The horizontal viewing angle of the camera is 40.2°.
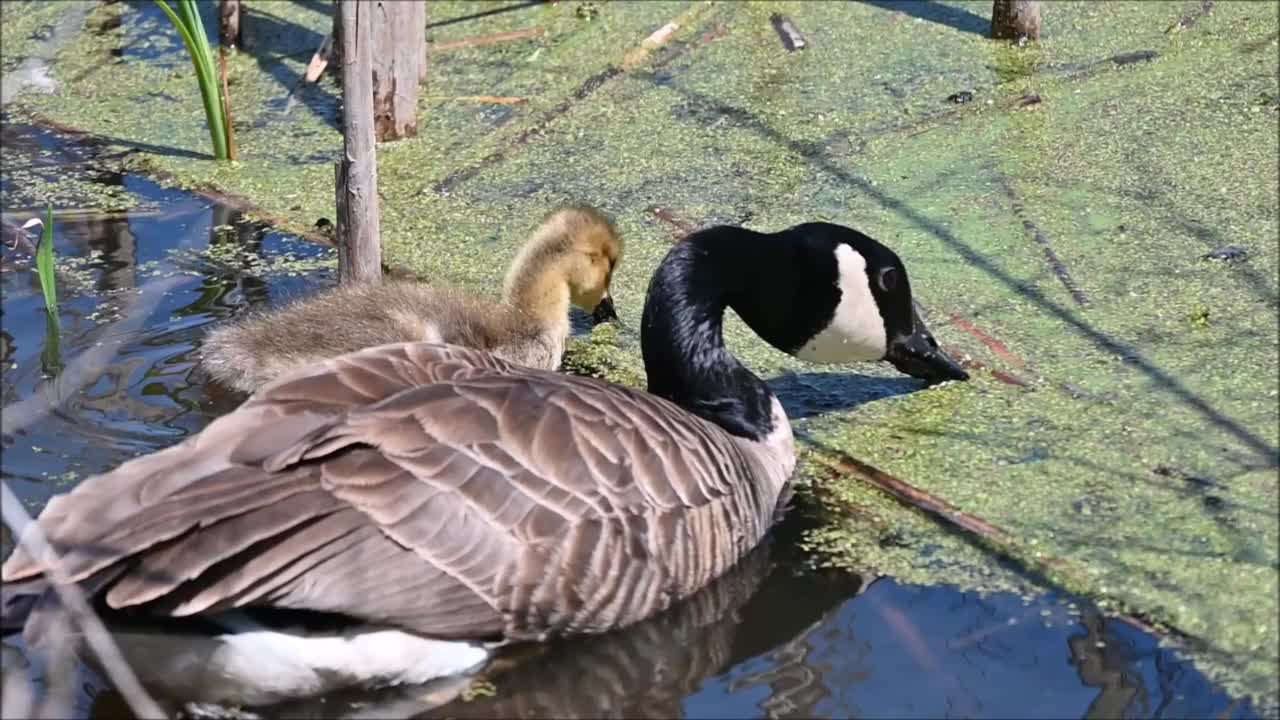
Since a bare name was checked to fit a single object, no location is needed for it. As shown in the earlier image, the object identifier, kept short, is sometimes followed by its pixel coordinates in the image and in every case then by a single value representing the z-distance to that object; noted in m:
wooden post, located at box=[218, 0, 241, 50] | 8.00
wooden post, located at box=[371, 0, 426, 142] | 6.59
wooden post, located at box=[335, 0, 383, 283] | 5.04
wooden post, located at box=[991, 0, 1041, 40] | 6.98
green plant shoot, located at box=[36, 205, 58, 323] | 5.00
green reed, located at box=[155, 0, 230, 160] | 6.16
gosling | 4.84
